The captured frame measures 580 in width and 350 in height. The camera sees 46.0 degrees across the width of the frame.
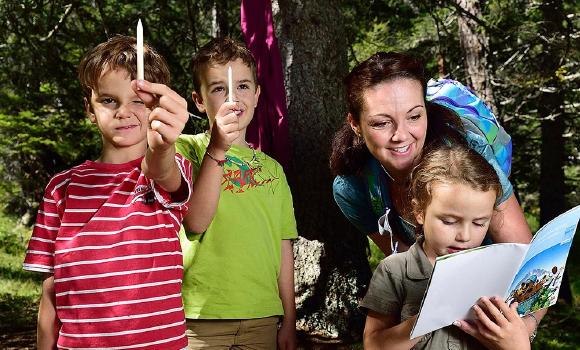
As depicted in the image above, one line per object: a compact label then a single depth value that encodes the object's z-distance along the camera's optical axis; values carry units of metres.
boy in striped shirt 2.25
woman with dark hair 2.50
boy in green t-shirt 2.77
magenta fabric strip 3.78
